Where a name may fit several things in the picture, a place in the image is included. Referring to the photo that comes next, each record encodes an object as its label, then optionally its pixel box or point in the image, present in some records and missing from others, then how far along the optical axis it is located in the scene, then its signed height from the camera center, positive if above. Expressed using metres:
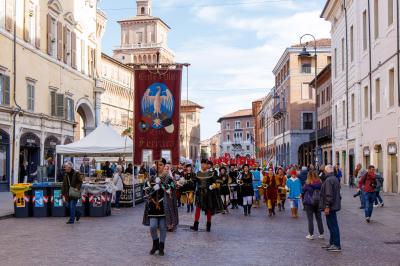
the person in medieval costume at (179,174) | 22.43 -0.47
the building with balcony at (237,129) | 144.50 +7.74
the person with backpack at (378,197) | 21.63 -1.31
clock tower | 127.44 +25.35
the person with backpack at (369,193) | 17.64 -0.90
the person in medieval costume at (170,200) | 11.33 -0.72
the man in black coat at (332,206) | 11.70 -0.84
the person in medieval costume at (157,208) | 10.98 -0.81
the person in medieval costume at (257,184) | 24.31 -0.88
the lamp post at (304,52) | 39.12 +6.90
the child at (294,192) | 19.33 -0.95
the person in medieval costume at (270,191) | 19.74 -0.94
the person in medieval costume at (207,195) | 15.16 -0.82
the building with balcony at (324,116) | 52.66 +4.14
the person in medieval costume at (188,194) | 21.42 -1.12
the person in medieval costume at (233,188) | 22.11 -0.93
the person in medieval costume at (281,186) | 21.60 -0.85
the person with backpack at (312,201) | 13.66 -0.87
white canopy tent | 24.78 +0.69
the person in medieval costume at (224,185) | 21.09 -0.80
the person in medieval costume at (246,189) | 20.05 -0.88
